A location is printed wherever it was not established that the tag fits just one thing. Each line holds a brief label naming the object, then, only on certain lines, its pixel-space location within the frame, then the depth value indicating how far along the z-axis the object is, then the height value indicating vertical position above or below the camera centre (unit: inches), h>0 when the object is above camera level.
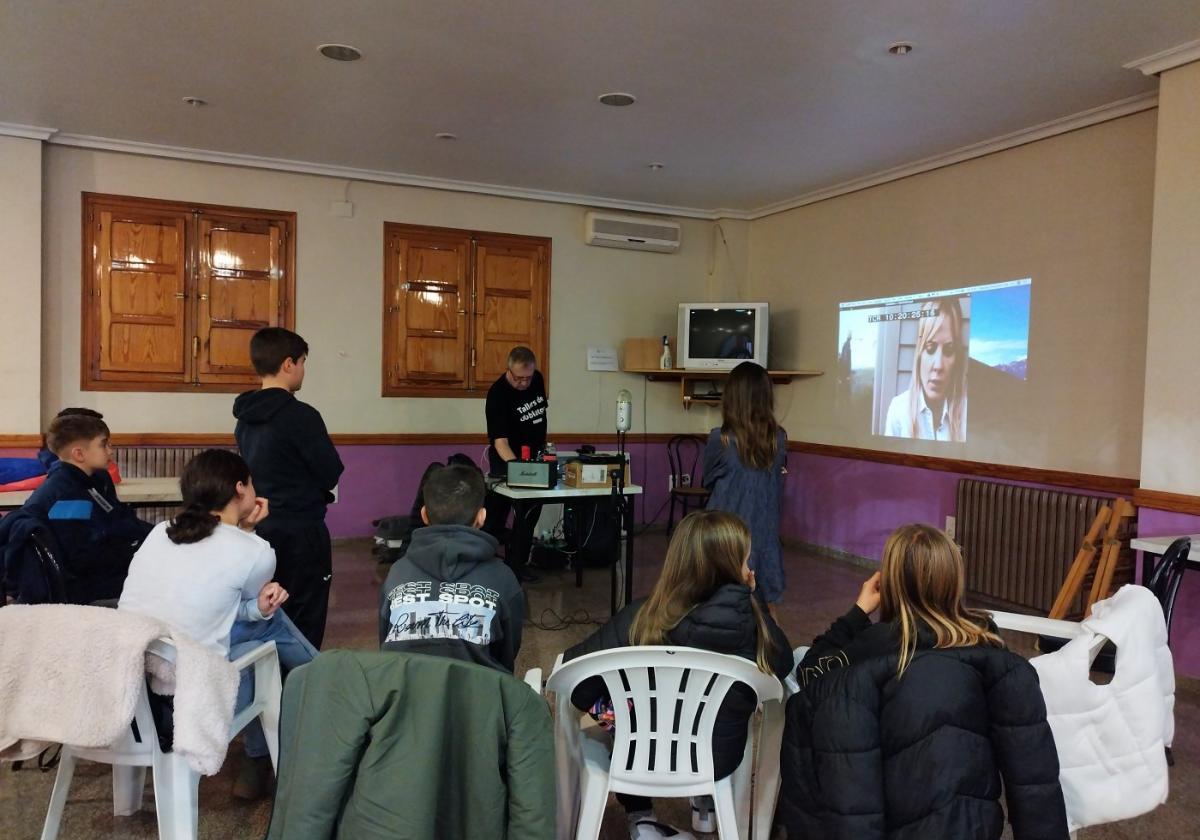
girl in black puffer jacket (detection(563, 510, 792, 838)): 76.2 -21.5
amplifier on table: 169.9 -19.2
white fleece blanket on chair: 67.2 -24.9
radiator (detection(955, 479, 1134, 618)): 176.9 -32.1
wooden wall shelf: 268.7 +2.6
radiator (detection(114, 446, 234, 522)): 218.7 -25.0
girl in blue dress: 128.4 -12.1
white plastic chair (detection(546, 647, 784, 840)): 72.1 -31.1
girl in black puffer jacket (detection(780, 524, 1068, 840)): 60.5 -25.8
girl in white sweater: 79.7 -19.3
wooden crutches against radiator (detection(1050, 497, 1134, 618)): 155.1 -30.5
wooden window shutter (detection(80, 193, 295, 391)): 220.2 +21.7
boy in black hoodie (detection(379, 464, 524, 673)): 73.2 -18.9
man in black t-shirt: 194.7 -9.3
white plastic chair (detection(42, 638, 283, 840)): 74.1 -36.3
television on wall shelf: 261.7 +16.3
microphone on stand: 171.0 -22.8
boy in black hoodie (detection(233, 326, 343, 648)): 110.3 -12.0
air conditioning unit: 266.7 +49.1
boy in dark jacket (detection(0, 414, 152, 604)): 100.7 -20.3
